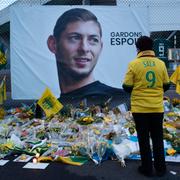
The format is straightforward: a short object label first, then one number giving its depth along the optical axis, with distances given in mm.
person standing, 4367
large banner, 8023
